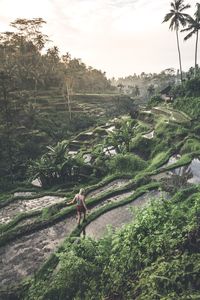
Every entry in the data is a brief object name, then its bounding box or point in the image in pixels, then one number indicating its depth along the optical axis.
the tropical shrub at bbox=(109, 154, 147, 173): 21.45
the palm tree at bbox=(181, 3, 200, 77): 39.70
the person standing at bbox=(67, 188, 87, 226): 11.52
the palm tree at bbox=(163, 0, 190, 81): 42.59
